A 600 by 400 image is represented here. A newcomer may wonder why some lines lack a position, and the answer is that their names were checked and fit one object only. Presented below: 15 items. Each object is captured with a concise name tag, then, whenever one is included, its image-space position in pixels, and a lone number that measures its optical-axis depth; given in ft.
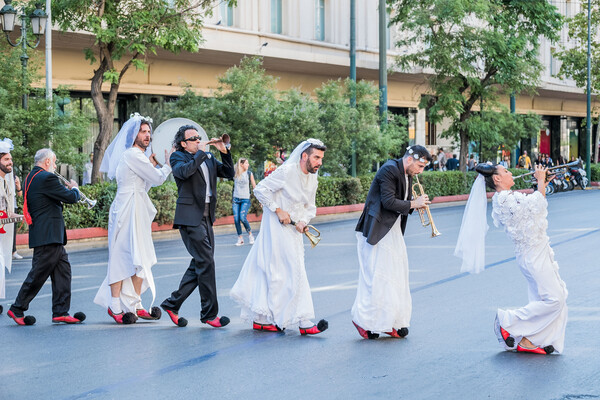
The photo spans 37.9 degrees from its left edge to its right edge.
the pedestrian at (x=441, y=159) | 140.67
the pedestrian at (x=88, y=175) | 86.07
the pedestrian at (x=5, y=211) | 32.75
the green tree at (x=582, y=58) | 158.71
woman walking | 59.21
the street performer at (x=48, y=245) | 29.73
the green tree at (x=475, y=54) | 108.27
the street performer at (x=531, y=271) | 23.89
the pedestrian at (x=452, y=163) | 137.90
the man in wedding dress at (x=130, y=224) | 29.37
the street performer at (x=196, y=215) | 27.96
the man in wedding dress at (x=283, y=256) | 27.32
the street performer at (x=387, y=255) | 26.18
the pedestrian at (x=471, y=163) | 137.08
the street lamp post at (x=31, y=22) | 62.44
